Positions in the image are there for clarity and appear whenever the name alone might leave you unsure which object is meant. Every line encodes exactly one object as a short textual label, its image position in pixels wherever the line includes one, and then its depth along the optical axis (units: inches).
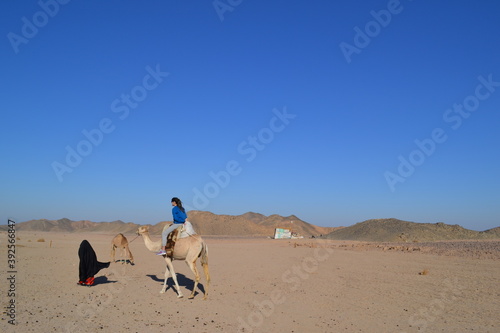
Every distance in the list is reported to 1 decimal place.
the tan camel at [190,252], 495.2
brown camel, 861.8
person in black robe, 536.2
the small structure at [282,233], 2636.1
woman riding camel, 509.4
